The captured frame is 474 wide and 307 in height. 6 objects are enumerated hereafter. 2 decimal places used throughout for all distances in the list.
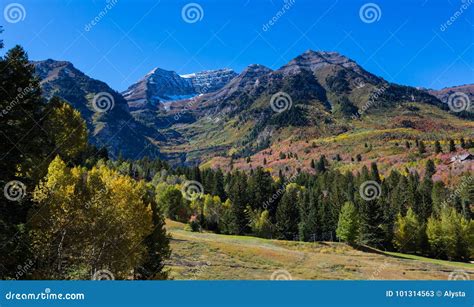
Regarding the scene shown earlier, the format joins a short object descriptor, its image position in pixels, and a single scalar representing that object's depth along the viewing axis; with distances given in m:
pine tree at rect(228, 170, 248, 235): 121.12
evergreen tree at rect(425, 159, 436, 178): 192.79
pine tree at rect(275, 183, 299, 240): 119.88
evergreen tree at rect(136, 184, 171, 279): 41.50
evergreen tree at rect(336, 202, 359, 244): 102.69
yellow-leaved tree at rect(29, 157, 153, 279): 31.97
